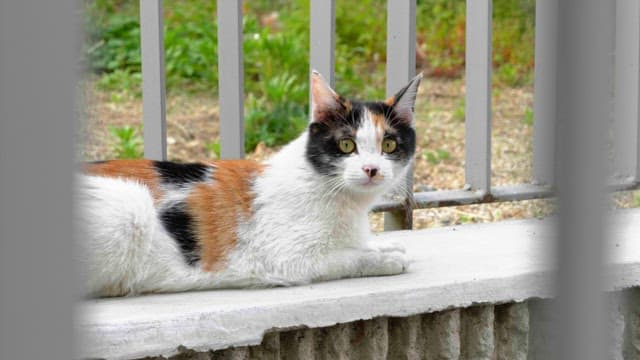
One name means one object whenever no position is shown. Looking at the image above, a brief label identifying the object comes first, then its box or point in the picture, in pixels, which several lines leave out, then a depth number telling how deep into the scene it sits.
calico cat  2.46
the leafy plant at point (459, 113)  5.57
